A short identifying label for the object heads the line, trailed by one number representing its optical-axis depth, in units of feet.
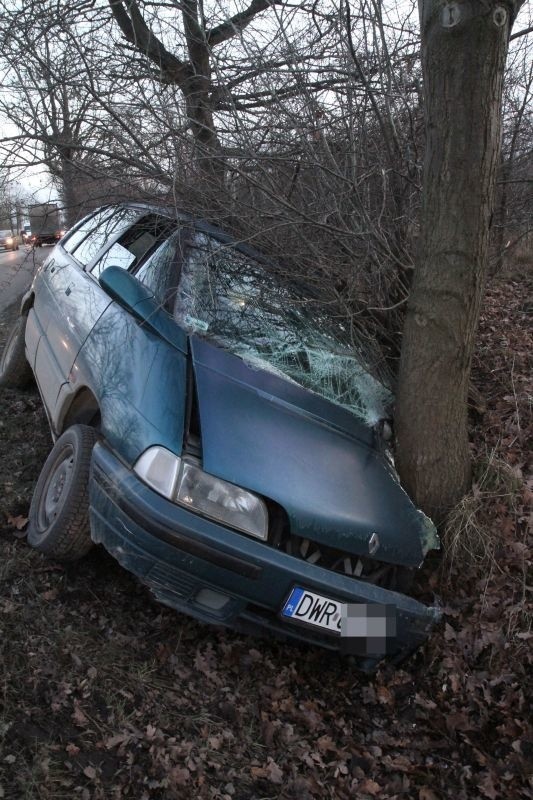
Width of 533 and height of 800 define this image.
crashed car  7.70
